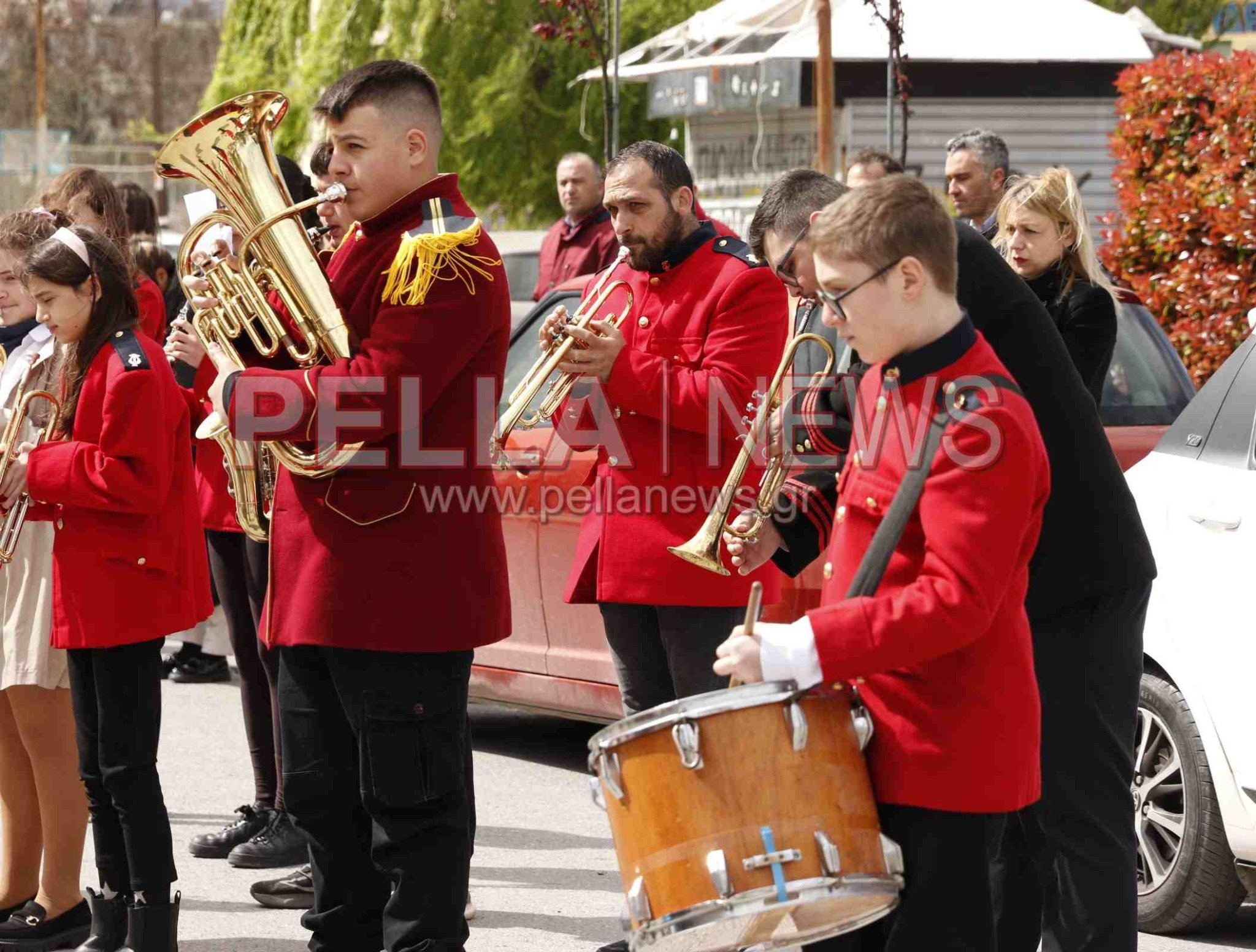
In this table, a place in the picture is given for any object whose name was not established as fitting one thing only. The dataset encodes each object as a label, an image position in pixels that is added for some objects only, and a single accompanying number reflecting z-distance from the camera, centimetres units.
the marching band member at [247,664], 1177
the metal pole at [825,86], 2069
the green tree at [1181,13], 3862
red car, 1328
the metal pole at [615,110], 2125
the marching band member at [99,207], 1202
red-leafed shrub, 1894
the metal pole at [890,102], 2069
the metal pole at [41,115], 5756
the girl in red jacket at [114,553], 922
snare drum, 570
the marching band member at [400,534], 782
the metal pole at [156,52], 9136
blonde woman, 1063
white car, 968
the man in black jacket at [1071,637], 737
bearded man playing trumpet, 957
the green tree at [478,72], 3947
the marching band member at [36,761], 998
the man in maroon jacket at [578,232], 2125
